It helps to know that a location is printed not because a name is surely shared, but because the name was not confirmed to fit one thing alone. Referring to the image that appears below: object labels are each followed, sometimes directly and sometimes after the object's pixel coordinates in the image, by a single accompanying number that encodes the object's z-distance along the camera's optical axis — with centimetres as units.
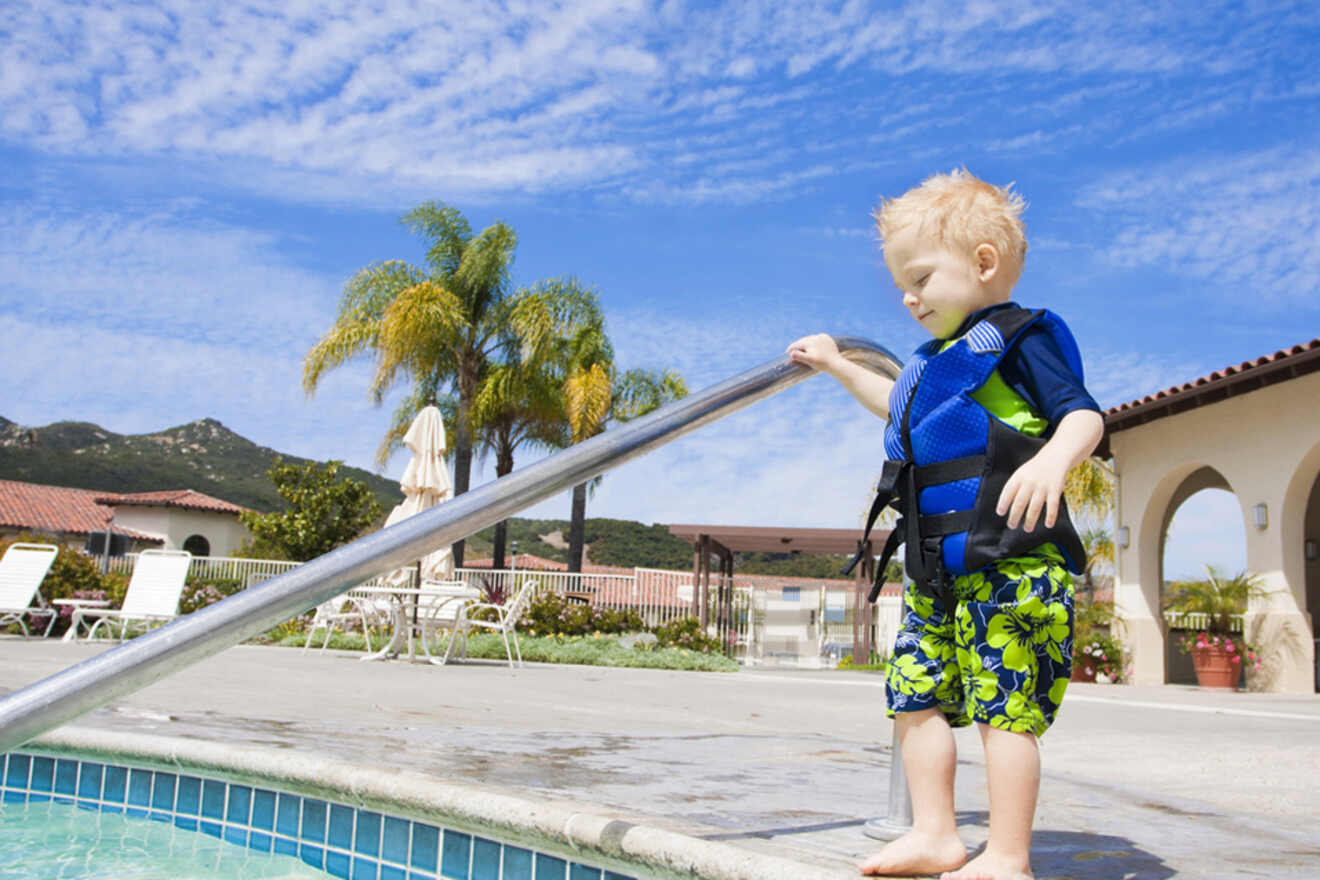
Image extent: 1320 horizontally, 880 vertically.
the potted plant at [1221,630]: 1140
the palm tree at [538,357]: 2431
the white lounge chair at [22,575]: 1173
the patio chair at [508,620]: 983
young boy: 155
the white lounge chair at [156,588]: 1080
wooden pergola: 1808
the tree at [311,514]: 2566
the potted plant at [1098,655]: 1303
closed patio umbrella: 1326
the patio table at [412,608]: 939
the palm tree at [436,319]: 2277
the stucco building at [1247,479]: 1106
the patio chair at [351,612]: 1058
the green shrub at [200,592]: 1627
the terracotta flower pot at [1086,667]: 1311
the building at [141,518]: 4772
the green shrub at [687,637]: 1568
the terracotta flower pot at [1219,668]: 1140
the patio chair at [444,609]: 939
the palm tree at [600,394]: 2342
